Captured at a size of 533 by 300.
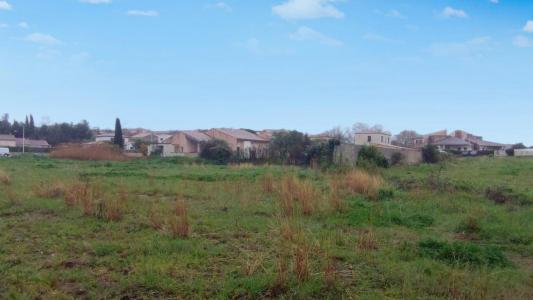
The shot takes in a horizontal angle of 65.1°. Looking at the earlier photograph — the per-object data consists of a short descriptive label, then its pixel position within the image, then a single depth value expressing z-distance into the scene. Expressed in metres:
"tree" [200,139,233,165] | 37.57
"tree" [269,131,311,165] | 35.66
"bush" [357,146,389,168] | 25.31
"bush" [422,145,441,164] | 34.59
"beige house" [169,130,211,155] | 53.66
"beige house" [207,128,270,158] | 52.08
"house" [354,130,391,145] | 59.97
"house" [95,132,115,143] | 73.04
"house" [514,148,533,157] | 53.22
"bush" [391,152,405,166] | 29.90
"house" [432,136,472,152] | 67.12
